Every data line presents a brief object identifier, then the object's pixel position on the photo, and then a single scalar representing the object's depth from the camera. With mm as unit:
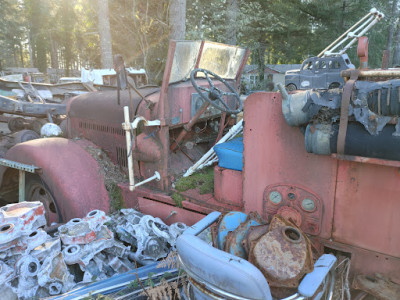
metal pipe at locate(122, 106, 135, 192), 2680
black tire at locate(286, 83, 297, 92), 7080
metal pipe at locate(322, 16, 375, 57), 4872
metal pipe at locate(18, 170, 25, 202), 3437
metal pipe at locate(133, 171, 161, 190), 3035
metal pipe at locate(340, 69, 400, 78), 1665
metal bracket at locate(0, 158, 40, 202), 3154
